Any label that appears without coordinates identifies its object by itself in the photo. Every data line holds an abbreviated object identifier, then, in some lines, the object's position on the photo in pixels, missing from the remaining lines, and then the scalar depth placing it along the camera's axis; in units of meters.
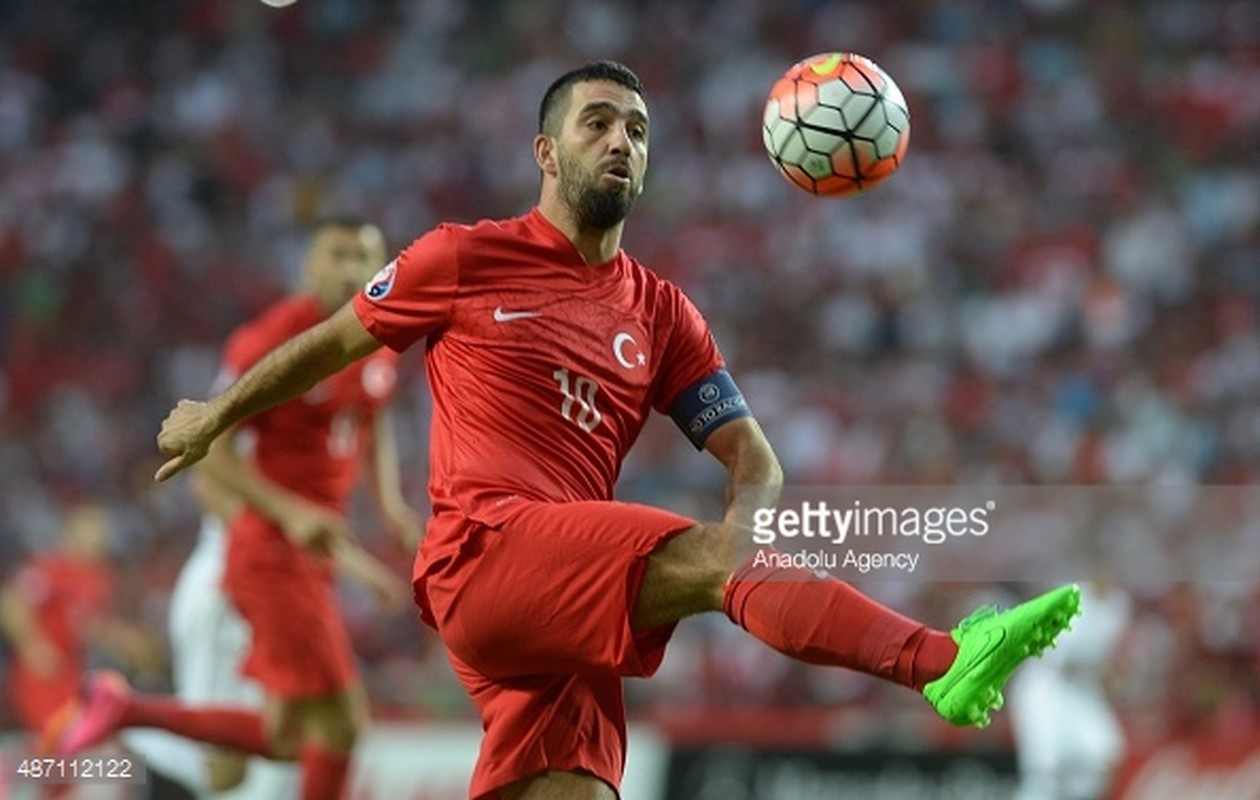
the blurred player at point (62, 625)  24.02
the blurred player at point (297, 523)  15.26
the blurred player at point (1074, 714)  20.66
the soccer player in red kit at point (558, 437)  9.65
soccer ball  11.59
